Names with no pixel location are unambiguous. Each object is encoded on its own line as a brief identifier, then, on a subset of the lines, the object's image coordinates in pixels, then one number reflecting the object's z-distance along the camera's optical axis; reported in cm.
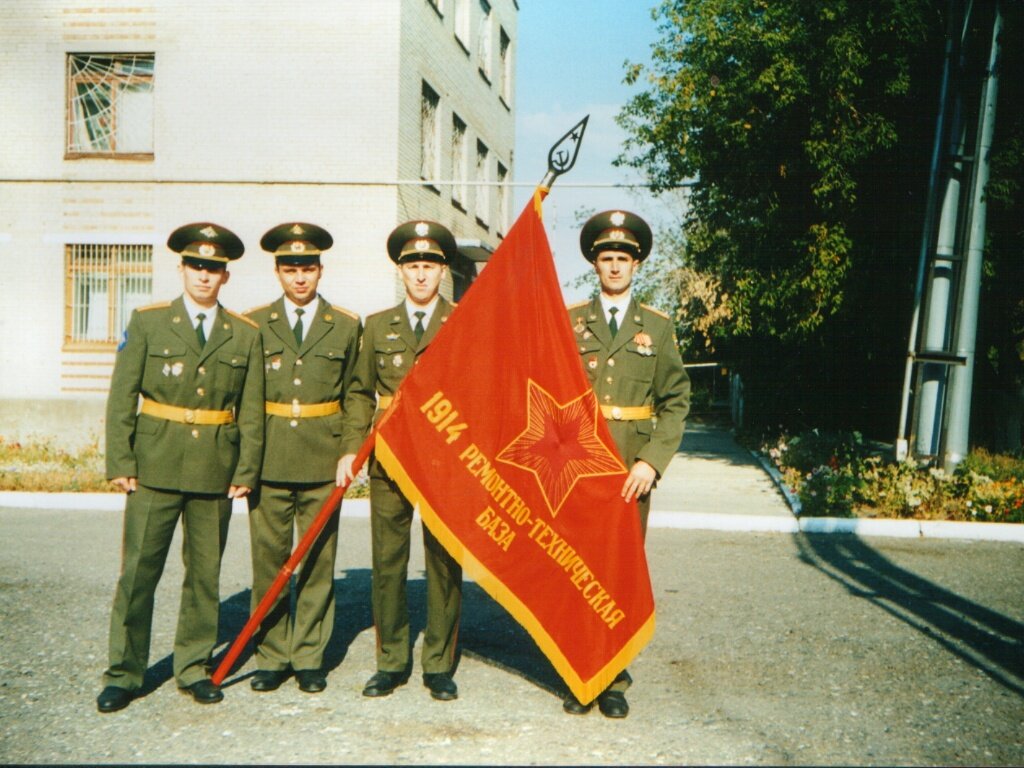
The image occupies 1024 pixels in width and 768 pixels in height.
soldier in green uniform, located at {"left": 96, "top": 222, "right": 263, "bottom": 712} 447
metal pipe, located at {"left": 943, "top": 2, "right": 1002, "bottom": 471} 1055
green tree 1220
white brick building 1655
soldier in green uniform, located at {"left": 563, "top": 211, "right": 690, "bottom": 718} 467
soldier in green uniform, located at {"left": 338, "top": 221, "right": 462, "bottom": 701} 462
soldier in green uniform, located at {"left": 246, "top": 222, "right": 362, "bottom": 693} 471
